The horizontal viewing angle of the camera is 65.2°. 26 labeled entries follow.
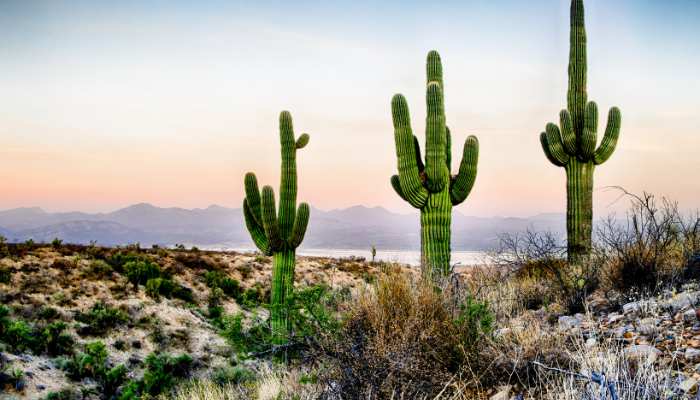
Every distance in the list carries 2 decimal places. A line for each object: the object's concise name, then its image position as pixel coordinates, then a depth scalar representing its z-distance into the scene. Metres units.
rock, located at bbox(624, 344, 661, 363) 4.45
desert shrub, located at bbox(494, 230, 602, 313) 7.75
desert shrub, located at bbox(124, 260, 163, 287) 15.07
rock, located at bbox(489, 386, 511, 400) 4.53
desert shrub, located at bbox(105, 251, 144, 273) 15.90
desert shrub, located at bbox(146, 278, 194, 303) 14.49
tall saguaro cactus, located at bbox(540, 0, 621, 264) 12.85
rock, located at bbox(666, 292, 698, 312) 5.86
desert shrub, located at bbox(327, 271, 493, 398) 4.55
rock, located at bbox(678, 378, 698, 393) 3.86
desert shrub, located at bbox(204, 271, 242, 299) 16.66
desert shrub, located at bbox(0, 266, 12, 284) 13.09
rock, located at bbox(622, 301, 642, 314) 6.09
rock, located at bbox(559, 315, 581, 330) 5.98
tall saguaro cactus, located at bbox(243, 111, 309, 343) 11.65
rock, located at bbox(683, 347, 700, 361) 4.44
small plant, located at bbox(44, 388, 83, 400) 8.95
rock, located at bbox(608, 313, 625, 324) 6.02
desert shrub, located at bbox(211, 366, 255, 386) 9.65
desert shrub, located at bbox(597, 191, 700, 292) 7.05
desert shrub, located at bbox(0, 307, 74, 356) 10.38
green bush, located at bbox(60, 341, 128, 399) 9.84
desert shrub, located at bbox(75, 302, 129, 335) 12.01
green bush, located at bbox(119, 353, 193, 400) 9.23
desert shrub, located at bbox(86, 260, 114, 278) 14.89
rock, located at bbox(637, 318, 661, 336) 5.21
